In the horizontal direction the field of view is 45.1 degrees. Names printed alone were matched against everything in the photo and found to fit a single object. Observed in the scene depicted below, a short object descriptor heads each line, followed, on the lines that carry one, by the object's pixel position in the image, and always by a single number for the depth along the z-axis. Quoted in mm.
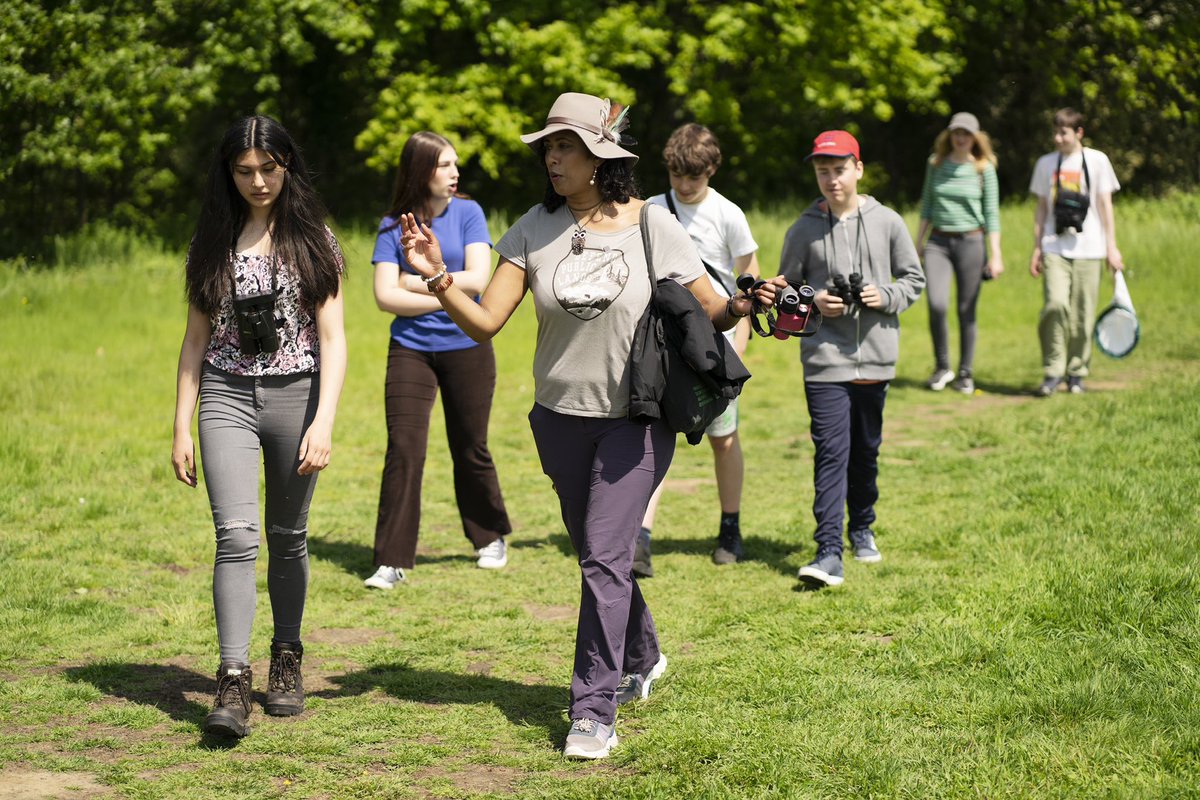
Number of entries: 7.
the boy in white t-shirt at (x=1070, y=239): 11430
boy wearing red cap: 6570
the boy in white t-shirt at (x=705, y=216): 6871
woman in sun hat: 4633
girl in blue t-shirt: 7004
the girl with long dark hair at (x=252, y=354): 4891
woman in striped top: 12266
